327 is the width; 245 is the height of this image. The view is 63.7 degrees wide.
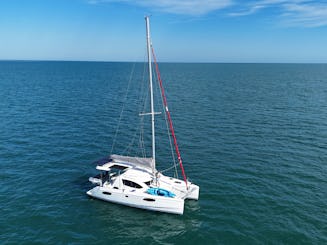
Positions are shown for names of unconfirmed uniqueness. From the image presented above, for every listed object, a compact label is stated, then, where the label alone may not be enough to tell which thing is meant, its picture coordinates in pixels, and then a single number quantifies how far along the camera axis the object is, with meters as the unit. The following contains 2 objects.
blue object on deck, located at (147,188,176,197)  29.06
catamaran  28.58
